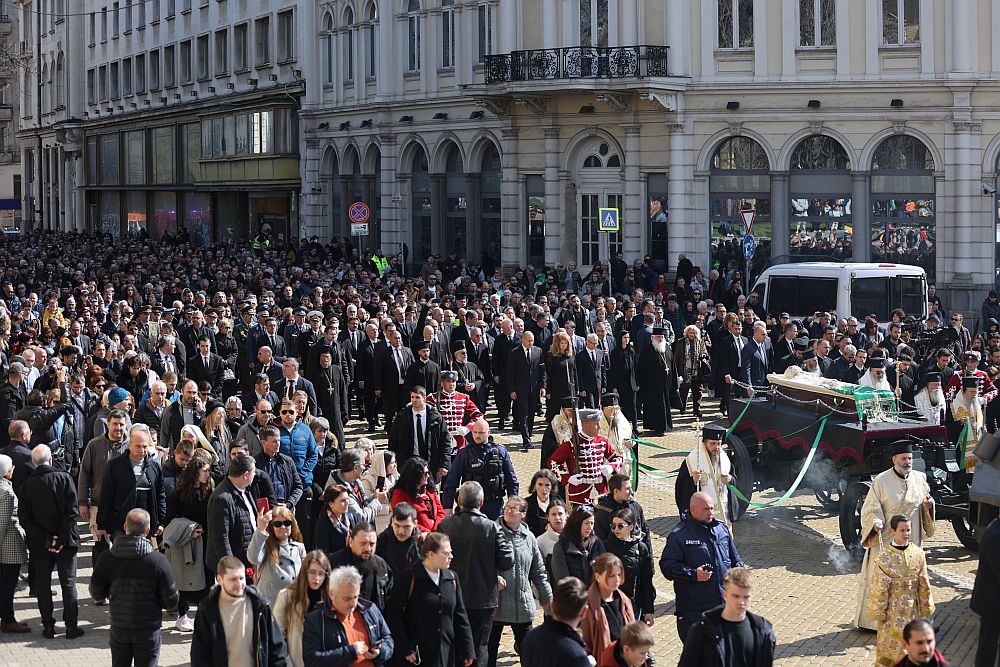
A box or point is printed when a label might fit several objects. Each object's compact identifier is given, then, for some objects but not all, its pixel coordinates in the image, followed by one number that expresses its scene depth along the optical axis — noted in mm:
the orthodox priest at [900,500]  13016
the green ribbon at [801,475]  16047
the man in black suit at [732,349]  23438
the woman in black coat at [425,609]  10164
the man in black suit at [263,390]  16719
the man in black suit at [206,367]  21406
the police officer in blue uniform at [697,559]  11141
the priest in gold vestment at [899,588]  11766
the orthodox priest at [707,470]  14242
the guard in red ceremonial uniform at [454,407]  17422
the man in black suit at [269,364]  19531
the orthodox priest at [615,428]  15492
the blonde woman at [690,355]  23859
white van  28016
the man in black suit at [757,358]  22953
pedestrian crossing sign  34031
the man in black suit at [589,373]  22266
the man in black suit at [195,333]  23603
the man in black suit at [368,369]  23109
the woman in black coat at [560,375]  21484
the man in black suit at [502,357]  23328
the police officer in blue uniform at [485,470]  14148
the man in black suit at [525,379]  21953
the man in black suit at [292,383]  18125
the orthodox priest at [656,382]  22891
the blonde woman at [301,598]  9812
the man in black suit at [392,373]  22484
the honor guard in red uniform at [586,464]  14594
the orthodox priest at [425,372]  21344
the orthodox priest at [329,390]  21375
